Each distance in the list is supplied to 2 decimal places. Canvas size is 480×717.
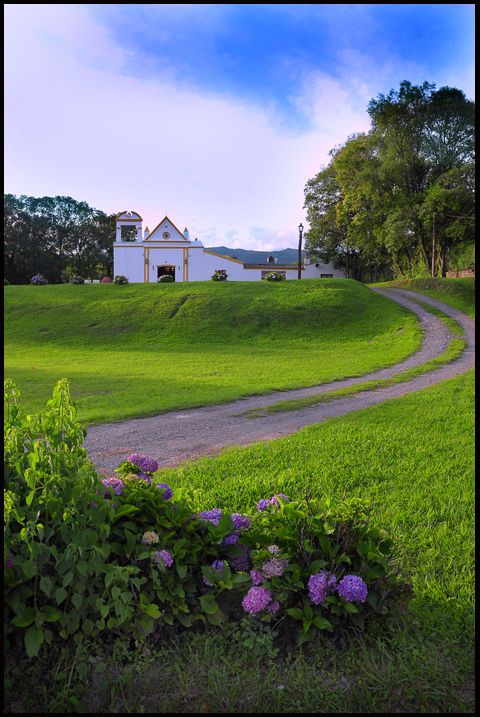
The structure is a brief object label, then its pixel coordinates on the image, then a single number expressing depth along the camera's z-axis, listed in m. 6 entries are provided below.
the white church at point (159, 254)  41.56
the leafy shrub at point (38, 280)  33.41
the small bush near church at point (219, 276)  31.56
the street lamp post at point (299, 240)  32.34
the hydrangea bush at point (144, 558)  1.94
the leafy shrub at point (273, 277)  29.62
